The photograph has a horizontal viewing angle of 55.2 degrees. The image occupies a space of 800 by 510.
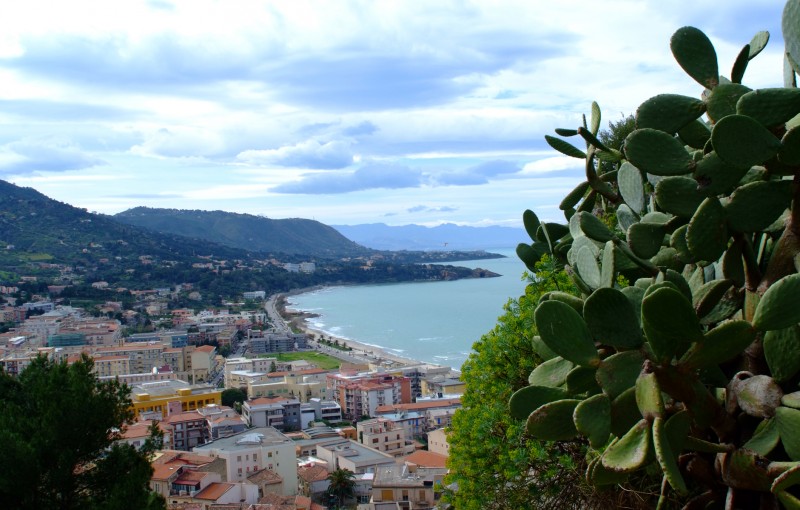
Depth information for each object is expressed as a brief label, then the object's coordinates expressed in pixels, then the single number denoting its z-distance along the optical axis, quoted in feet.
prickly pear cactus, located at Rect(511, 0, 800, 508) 5.26
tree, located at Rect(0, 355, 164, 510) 18.51
